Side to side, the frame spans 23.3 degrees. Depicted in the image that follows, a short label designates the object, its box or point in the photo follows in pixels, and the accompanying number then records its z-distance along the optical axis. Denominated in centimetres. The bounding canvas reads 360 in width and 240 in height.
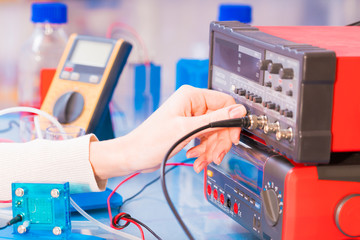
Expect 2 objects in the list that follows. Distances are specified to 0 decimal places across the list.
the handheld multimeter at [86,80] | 115
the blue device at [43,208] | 90
